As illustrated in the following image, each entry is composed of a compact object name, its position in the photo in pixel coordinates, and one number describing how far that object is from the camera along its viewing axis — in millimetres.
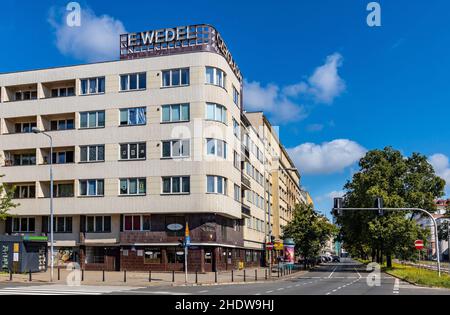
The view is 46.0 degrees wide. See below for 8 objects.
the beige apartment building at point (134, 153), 46562
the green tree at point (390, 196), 58219
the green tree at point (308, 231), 63281
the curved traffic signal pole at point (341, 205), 32594
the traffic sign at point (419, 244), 39594
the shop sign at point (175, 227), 46569
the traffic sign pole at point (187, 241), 35125
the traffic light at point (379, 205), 32531
